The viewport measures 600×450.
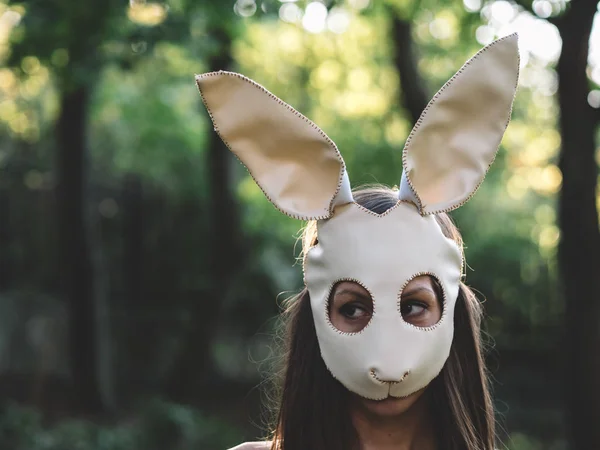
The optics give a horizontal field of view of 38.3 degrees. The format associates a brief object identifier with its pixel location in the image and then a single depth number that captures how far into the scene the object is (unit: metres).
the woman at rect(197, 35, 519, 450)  2.45
